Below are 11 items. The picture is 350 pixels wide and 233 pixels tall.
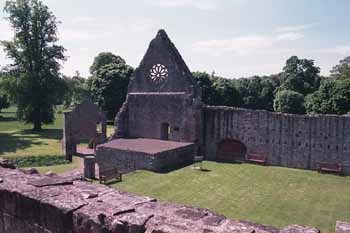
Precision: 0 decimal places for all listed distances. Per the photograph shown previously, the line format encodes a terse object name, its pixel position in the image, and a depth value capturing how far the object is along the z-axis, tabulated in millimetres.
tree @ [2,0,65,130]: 32438
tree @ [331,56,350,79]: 46716
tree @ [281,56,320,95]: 47222
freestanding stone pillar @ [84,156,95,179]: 15938
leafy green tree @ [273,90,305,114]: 38188
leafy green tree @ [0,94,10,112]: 56728
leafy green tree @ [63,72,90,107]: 35156
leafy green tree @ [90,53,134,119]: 39906
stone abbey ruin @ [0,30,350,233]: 3523
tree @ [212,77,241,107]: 40500
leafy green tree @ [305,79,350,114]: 30047
